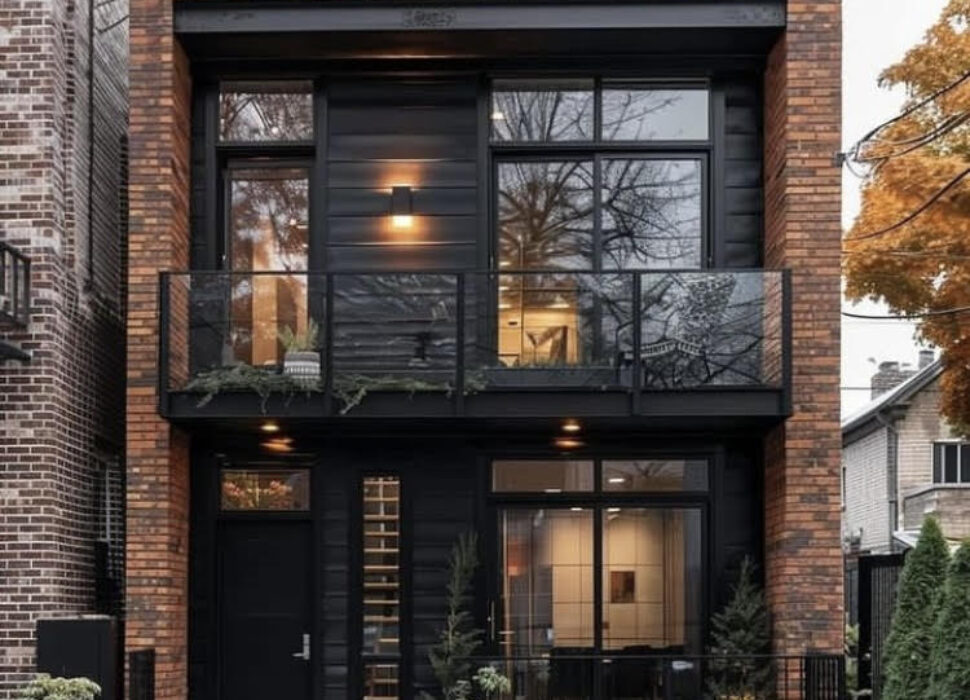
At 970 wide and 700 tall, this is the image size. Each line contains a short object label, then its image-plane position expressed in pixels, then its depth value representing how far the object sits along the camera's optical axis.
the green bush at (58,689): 9.66
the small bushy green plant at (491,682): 10.76
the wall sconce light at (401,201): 11.75
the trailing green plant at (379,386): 10.84
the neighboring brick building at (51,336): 10.83
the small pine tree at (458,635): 11.03
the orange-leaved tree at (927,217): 18.12
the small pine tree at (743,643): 10.91
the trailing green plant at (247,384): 10.82
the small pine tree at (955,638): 8.88
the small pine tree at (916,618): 9.66
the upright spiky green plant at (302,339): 10.95
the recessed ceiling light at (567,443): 11.74
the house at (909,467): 29.17
